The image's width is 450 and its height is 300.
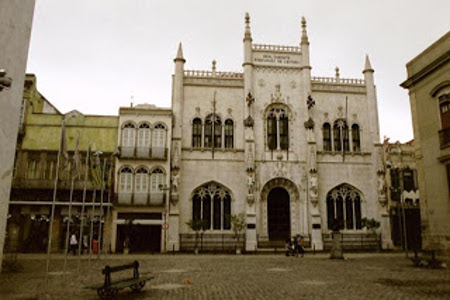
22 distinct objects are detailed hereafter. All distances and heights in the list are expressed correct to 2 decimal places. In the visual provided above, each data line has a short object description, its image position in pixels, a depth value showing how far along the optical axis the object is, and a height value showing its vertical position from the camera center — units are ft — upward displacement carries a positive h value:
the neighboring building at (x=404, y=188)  118.73 +12.92
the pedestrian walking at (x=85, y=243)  102.54 -4.27
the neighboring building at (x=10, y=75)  29.48 +11.76
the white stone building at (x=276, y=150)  111.86 +22.88
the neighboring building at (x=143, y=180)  105.29 +12.80
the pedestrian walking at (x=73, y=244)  93.40 -3.94
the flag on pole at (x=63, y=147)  46.35 +9.92
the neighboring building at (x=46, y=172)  102.17 +14.17
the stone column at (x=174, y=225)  105.29 +0.82
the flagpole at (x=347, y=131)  119.14 +29.93
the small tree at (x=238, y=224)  104.73 +1.22
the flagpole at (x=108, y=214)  102.74 +3.42
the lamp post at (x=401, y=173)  120.11 +17.23
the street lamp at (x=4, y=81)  24.83 +9.03
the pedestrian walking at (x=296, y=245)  88.76 -3.49
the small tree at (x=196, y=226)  100.22 +0.58
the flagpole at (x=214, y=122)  116.87 +30.94
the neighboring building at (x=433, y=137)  63.62 +15.58
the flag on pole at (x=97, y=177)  77.27 +9.90
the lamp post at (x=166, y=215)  105.29 +3.44
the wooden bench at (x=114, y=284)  33.47 -4.93
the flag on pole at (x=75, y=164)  56.65 +9.05
